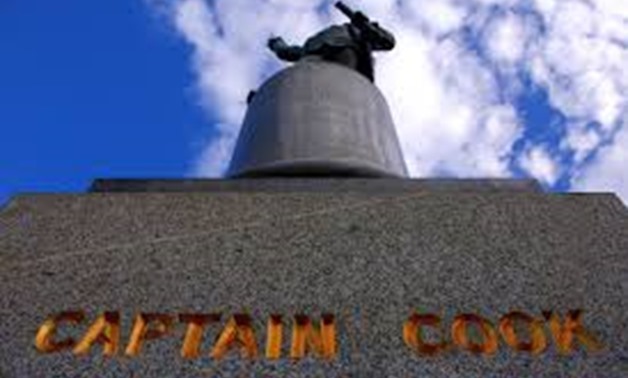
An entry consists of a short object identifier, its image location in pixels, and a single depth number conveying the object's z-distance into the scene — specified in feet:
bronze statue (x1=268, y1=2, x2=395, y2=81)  27.96
